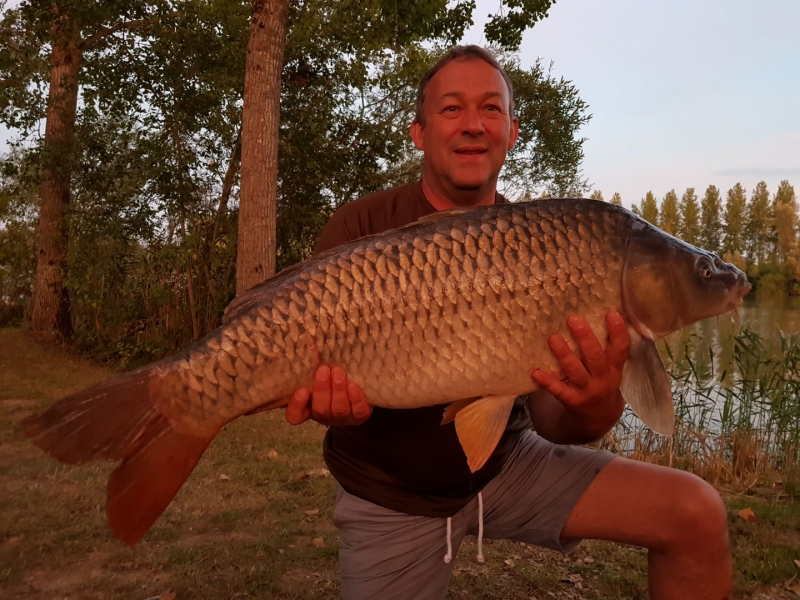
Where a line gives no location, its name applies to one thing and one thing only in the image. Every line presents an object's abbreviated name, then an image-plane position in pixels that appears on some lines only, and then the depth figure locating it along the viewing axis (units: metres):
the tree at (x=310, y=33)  4.74
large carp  1.41
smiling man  1.55
